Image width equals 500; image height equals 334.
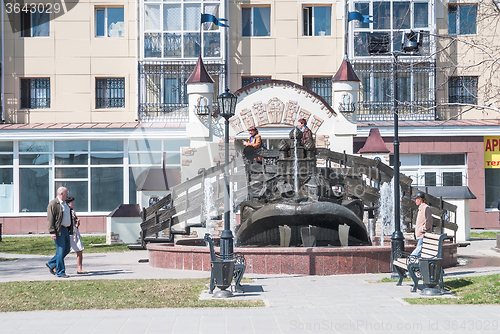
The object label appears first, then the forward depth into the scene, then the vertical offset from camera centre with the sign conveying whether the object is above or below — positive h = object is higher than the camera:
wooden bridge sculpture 19.39 -0.77
